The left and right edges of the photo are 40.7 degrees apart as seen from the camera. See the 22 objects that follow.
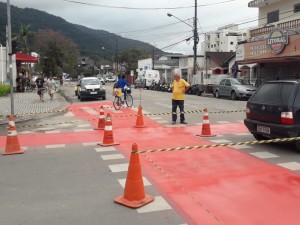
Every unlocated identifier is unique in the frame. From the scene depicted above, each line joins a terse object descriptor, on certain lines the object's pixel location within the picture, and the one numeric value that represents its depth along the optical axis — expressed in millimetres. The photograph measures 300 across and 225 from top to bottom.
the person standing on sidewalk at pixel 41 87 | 24578
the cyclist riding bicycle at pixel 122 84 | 21080
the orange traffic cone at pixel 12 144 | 9180
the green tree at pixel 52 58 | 48812
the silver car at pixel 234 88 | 26864
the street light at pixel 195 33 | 39675
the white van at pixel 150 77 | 54472
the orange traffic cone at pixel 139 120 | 13373
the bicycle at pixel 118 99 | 20281
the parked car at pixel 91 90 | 27375
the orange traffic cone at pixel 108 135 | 9766
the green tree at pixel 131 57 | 98625
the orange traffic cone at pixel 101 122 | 12902
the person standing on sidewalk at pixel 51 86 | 26125
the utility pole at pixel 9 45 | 15198
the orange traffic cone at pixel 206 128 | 11164
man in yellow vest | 13648
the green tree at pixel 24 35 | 69706
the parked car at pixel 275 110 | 8453
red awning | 39031
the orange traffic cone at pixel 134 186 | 5434
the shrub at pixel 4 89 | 30047
